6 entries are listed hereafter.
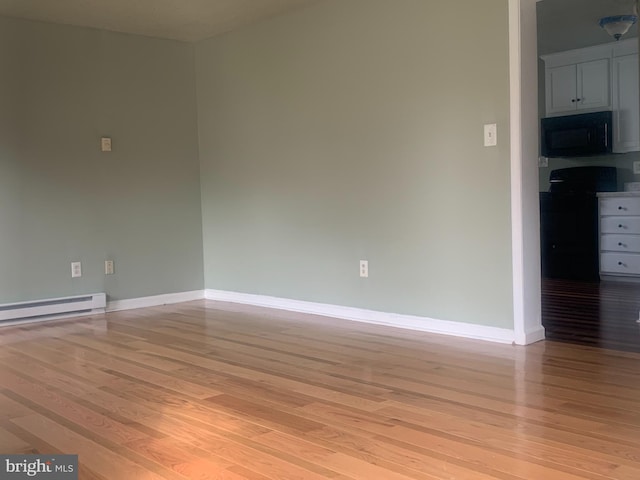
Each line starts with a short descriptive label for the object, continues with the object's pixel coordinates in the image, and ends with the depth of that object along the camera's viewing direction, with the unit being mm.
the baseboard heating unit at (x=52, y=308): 4348
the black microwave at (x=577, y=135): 6164
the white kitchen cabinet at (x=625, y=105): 6078
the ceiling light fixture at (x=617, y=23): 4623
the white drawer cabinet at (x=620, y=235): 5832
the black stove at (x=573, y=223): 6074
